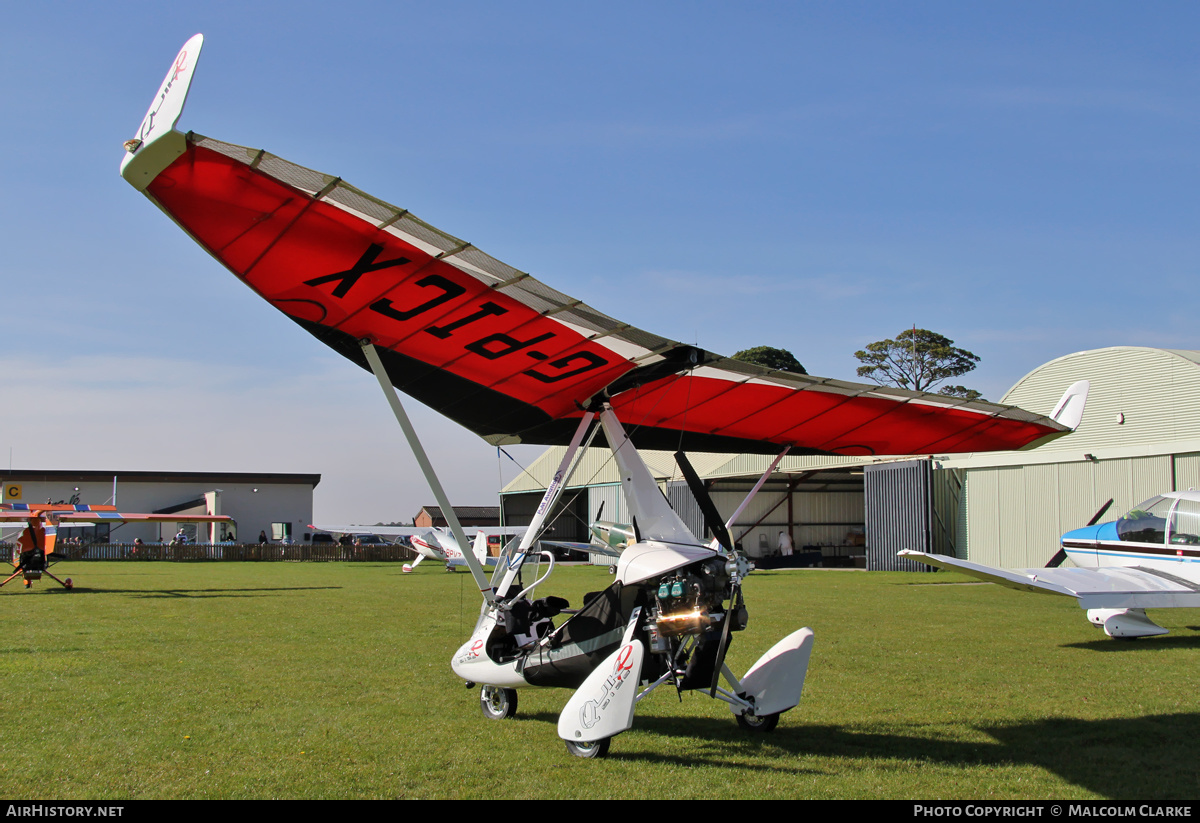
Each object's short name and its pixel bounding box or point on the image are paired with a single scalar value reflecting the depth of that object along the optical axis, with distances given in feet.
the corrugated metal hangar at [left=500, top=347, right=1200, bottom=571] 77.10
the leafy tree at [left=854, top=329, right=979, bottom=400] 218.59
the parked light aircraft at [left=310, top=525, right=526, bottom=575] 97.35
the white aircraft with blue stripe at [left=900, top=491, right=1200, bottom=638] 32.83
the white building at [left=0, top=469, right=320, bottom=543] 181.37
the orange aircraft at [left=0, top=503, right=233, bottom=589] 67.92
